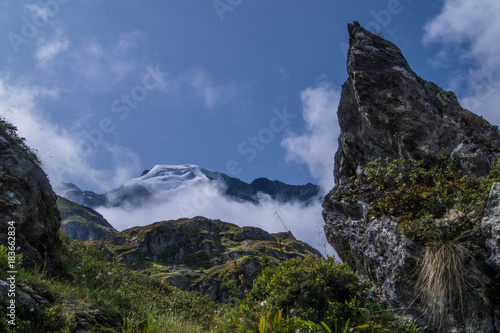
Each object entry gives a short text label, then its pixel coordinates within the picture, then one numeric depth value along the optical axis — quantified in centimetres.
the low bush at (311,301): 514
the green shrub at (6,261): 535
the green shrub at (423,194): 689
